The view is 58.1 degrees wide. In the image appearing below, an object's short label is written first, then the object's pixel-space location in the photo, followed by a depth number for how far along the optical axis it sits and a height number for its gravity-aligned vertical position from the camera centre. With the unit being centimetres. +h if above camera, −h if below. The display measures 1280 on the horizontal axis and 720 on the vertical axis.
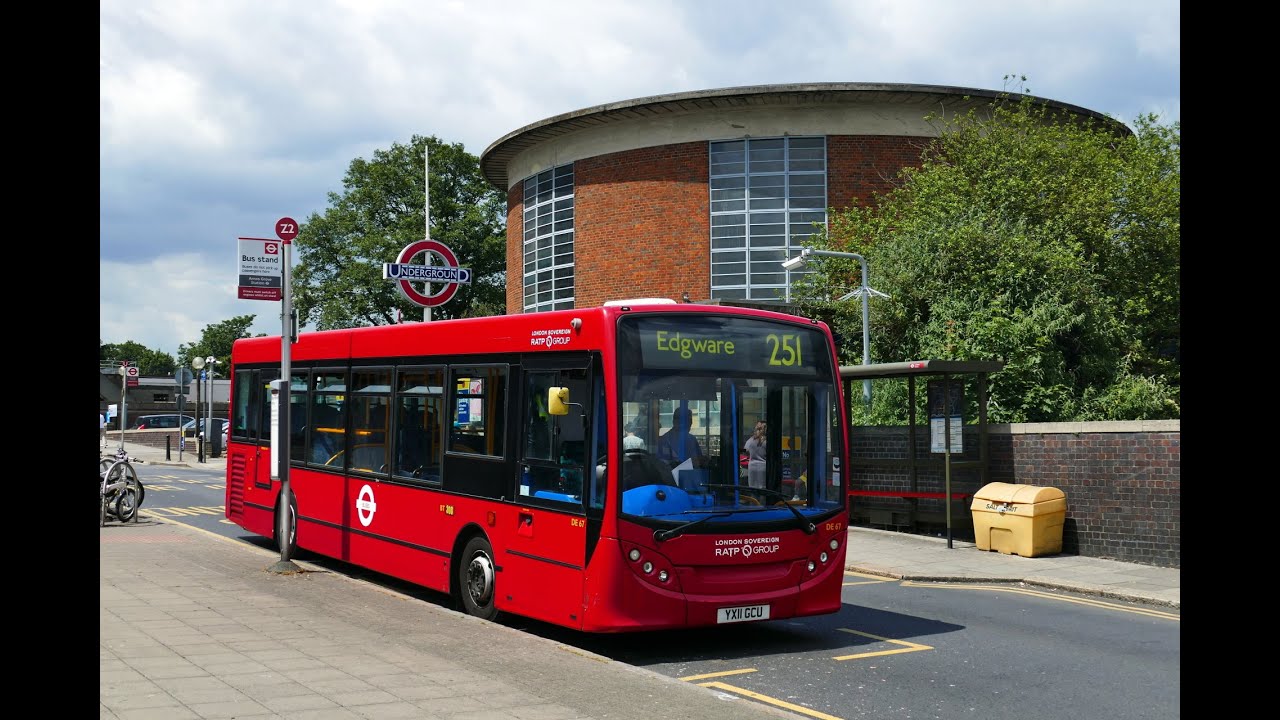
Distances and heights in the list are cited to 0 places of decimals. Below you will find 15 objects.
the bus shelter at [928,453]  1716 -100
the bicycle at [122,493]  1888 -166
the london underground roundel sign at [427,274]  1850 +192
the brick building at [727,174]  3431 +667
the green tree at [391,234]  5866 +830
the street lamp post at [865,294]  2197 +201
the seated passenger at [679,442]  916 -40
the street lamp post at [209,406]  4503 -58
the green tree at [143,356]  15325 +481
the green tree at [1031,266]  2241 +281
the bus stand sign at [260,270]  1292 +138
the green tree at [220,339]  12319 +582
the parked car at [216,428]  5082 -172
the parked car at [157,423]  6688 -181
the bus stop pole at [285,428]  1294 -41
